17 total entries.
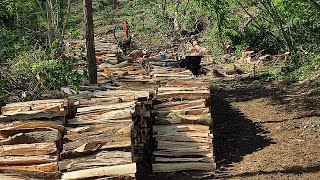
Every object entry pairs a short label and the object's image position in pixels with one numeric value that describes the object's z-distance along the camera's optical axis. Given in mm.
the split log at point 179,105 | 8734
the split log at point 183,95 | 9198
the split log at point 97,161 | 6043
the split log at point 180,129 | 7930
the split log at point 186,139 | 7676
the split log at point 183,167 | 7285
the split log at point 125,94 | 8422
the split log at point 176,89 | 9591
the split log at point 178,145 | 7590
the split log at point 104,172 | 5812
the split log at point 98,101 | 7841
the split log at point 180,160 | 7348
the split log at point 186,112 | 8406
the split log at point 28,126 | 6543
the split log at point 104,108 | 7461
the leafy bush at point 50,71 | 9203
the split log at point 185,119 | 8156
